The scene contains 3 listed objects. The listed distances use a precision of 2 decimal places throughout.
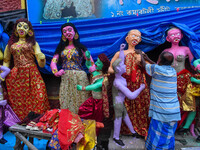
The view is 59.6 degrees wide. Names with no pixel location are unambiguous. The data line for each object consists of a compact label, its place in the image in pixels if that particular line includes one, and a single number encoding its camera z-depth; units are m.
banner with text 3.68
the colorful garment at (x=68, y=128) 2.04
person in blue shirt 2.27
